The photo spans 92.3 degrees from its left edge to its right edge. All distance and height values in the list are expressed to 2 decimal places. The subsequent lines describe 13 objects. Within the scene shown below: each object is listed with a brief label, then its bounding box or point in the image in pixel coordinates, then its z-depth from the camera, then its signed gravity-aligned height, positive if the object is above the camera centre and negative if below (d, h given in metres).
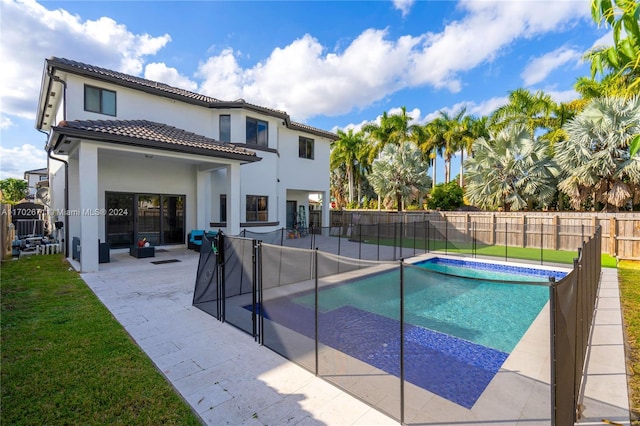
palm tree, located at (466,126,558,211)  18.28 +2.27
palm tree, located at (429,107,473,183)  30.98 +7.88
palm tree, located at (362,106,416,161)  31.09 +8.19
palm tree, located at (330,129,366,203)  34.22 +6.95
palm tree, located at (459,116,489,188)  29.55 +7.63
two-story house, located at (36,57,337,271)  9.36 +1.93
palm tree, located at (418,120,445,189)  32.12 +7.66
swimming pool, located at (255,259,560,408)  3.33 -1.50
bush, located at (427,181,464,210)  25.98 +0.97
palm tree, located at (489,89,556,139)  21.22 +6.96
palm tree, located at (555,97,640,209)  14.64 +2.79
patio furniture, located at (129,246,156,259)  11.08 -1.54
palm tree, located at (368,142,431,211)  26.38 +3.08
